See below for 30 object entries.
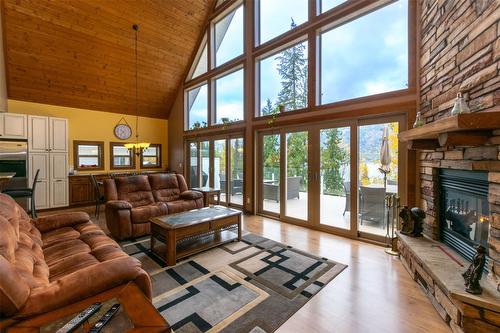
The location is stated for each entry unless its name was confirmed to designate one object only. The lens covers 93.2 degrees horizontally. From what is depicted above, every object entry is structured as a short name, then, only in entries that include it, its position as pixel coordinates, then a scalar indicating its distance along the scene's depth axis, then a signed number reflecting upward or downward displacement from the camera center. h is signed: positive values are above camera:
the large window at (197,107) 7.19 +1.80
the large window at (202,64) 7.11 +3.07
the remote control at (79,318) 0.99 -0.70
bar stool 4.32 -0.54
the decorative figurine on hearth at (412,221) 2.75 -0.70
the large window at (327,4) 4.04 +2.77
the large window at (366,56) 3.38 +1.70
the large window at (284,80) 4.65 +1.74
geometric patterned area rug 1.90 -1.24
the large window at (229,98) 5.97 +1.76
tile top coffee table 2.90 -0.90
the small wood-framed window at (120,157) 7.40 +0.21
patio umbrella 3.33 +0.12
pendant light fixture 5.18 +1.75
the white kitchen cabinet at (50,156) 5.63 +0.20
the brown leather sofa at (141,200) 3.71 -0.68
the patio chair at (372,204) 3.63 -0.65
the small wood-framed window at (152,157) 8.12 +0.22
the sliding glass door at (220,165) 6.00 -0.06
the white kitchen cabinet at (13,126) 5.23 +0.86
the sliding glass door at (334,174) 3.58 -0.20
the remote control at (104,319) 0.99 -0.70
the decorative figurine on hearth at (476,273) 1.69 -0.80
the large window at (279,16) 4.61 +3.07
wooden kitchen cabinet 6.25 -0.72
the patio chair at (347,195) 3.91 -0.54
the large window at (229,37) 5.95 +3.39
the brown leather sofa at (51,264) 1.15 -0.69
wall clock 7.47 +1.03
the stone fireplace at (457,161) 1.74 +0.01
